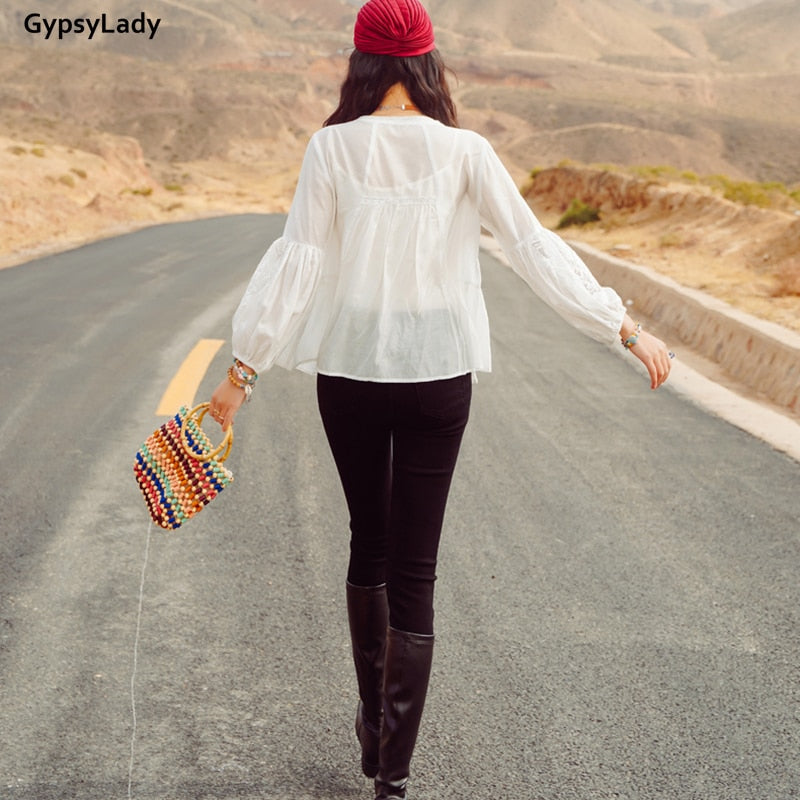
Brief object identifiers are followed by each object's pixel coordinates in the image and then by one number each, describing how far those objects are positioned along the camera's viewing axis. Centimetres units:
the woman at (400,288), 242
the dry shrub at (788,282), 1287
